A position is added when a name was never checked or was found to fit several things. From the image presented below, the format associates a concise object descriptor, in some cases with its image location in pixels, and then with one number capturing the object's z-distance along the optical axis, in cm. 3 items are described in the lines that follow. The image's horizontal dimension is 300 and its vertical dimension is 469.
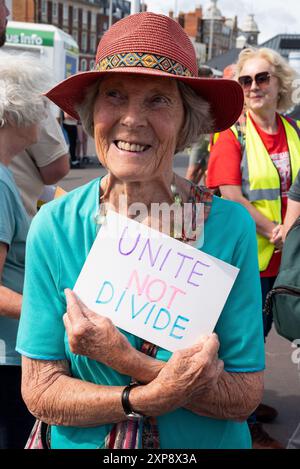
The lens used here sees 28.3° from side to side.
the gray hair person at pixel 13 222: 185
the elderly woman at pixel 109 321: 128
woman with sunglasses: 303
